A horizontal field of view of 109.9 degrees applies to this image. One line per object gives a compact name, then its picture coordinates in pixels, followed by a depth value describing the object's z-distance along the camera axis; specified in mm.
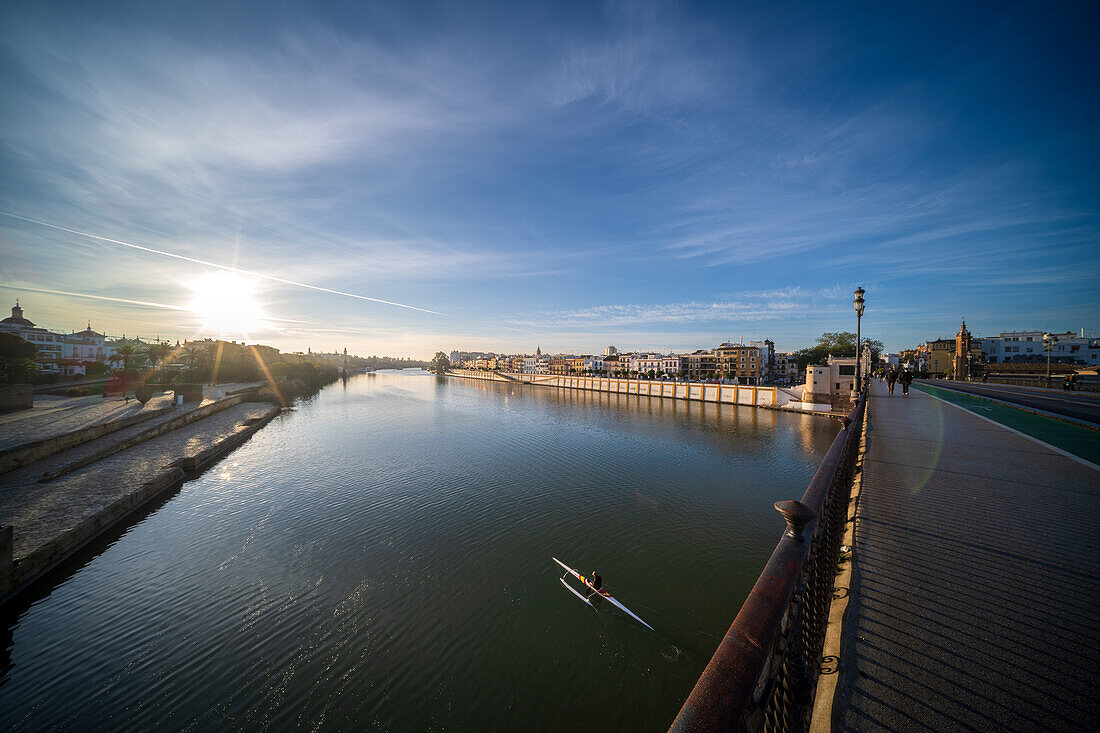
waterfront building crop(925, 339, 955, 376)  76262
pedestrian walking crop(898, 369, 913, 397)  25572
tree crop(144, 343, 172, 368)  55000
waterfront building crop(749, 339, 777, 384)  94438
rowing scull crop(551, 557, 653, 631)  8906
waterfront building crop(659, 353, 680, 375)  106125
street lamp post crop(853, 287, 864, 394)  14795
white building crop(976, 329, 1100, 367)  68438
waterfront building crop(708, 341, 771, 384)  90062
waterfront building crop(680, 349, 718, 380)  97562
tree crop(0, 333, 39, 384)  28675
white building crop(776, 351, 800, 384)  103688
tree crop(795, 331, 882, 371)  78344
